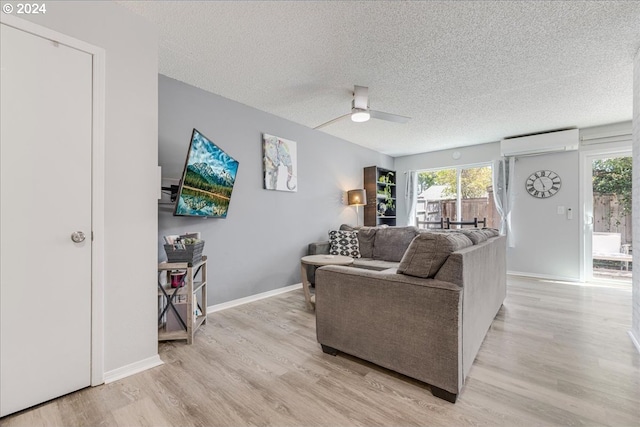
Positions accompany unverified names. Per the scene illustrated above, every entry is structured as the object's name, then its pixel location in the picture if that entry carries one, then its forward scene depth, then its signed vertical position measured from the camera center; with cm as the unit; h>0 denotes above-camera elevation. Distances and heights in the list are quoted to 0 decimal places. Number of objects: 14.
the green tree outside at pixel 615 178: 414 +57
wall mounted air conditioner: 435 +120
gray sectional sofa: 154 -62
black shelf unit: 553 +37
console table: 224 -76
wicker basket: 231 -34
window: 544 +38
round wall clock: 470 +54
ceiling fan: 289 +110
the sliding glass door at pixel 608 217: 417 -5
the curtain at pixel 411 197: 623 +40
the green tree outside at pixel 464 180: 550 +72
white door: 145 -2
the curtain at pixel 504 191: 504 +44
